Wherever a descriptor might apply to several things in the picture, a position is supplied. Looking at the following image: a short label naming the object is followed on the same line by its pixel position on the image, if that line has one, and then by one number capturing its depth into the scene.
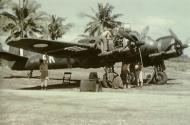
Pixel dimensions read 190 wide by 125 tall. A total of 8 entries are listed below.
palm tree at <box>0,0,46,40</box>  62.78
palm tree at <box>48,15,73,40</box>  70.44
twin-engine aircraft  19.80
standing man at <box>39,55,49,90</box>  19.12
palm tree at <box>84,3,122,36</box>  75.75
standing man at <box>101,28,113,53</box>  20.28
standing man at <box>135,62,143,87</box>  21.34
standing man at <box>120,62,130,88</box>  21.11
